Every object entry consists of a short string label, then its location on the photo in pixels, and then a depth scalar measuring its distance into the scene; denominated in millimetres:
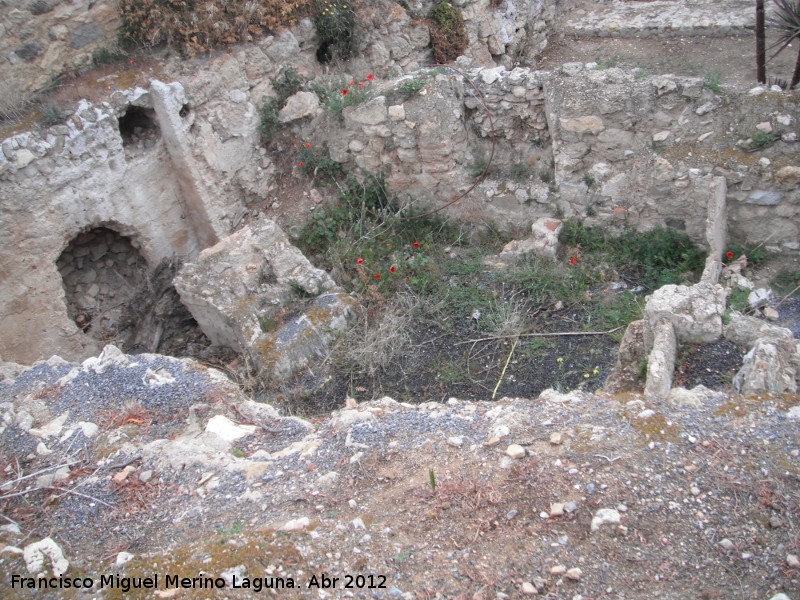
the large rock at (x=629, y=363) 4082
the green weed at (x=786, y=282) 5062
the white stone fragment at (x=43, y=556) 2863
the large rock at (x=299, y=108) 6652
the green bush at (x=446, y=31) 7609
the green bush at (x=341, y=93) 6422
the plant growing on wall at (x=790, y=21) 6180
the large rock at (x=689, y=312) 3914
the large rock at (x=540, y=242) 5836
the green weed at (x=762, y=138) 5188
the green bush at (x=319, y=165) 6668
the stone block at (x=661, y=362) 3594
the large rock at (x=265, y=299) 5297
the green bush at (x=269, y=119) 6680
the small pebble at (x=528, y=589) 2580
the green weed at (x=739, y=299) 4910
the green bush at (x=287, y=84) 6750
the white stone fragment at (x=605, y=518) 2783
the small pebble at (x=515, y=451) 3135
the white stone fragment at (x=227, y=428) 3719
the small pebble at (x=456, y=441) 3328
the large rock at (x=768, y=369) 3426
